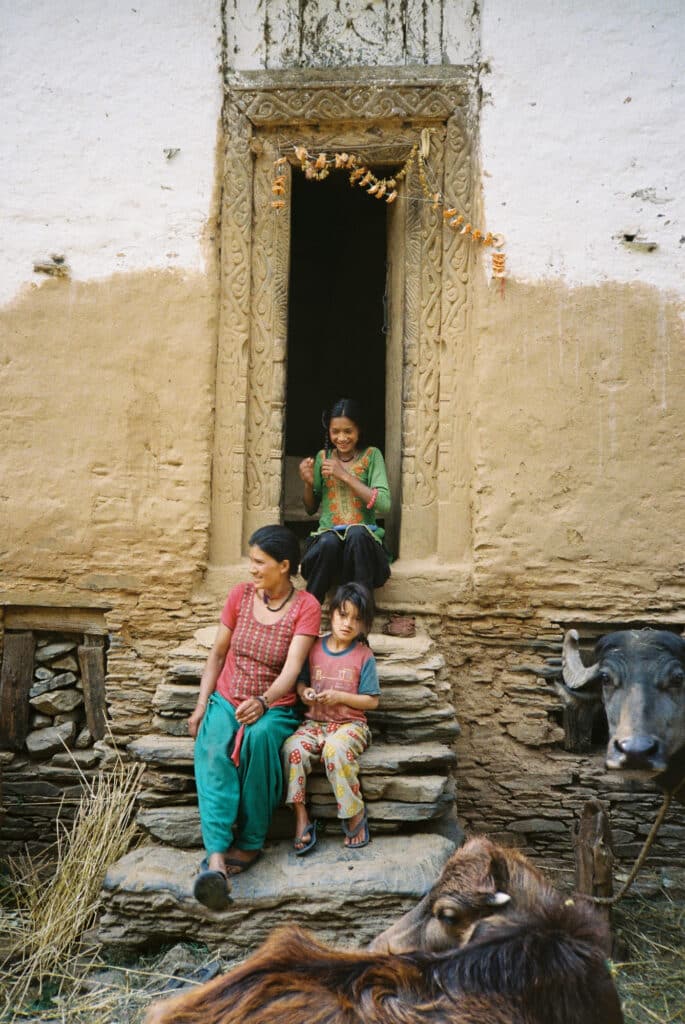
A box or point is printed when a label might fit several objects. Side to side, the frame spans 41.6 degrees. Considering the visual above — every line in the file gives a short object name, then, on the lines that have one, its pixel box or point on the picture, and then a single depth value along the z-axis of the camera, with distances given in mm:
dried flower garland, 5512
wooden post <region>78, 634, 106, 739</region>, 5559
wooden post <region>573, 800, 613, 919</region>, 4242
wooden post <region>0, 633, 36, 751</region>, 5543
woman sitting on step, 3939
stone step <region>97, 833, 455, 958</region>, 3850
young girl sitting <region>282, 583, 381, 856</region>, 4102
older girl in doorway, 5133
